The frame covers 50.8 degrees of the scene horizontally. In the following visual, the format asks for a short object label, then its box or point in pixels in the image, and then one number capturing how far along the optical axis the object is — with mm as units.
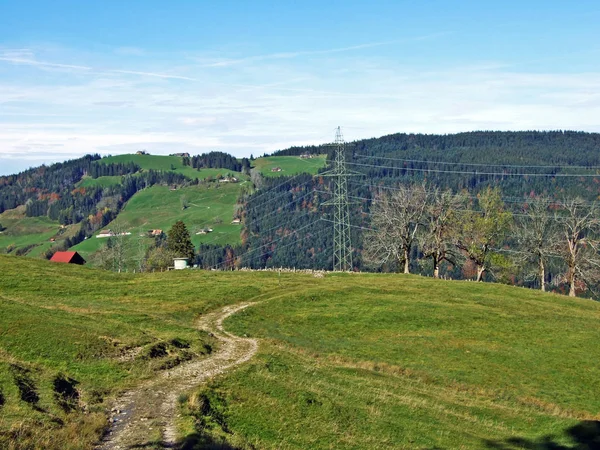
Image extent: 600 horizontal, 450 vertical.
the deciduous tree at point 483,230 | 105188
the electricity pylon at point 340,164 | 101719
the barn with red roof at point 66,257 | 116688
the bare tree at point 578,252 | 99625
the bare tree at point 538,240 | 104375
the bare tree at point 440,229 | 105375
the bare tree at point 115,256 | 163375
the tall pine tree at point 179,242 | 135625
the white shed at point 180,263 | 97812
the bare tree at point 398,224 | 105438
